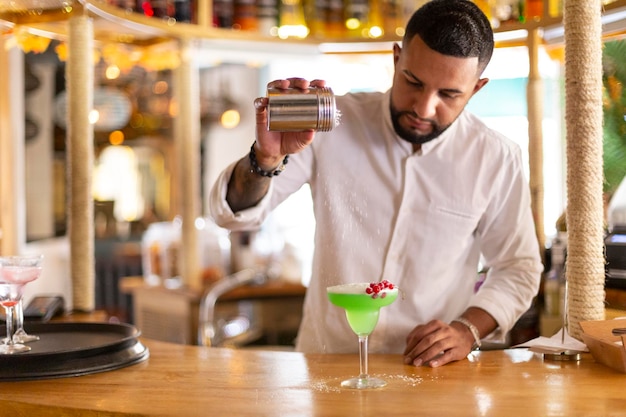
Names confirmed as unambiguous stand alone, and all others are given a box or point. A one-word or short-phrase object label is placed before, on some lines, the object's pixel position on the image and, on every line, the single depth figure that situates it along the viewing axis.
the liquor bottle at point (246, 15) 3.78
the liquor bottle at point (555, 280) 3.25
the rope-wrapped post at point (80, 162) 2.89
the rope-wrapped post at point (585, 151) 1.99
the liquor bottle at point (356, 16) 3.83
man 2.20
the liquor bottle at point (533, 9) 3.46
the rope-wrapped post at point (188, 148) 3.95
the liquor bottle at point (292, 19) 3.90
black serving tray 1.76
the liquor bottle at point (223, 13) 3.79
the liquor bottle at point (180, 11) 3.58
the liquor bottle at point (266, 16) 3.79
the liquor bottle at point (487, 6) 3.63
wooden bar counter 1.50
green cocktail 1.67
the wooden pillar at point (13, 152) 4.16
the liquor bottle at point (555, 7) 3.09
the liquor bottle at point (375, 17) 3.92
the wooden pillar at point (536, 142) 3.28
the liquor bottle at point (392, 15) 3.82
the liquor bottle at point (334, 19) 3.84
